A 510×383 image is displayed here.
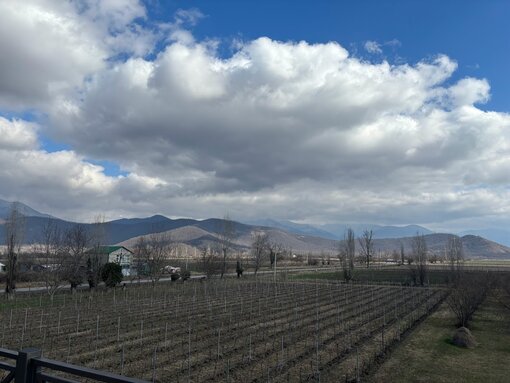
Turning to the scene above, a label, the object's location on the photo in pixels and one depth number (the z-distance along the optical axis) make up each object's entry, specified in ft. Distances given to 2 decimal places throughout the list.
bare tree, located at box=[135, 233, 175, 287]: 159.33
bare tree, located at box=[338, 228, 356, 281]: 192.34
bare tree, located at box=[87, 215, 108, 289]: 139.54
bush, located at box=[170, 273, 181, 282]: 174.73
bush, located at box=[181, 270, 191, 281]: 176.42
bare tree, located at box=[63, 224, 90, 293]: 124.06
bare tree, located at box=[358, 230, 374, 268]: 338.32
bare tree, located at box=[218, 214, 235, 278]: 255.91
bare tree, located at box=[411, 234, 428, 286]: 180.24
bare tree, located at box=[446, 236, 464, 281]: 239.99
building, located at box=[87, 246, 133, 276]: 226.99
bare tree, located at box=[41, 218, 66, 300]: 110.32
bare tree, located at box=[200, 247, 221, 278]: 183.73
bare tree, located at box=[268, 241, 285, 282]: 315.86
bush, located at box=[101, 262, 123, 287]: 141.90
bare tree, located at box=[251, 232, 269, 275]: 242.50
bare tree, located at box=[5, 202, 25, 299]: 122.93
